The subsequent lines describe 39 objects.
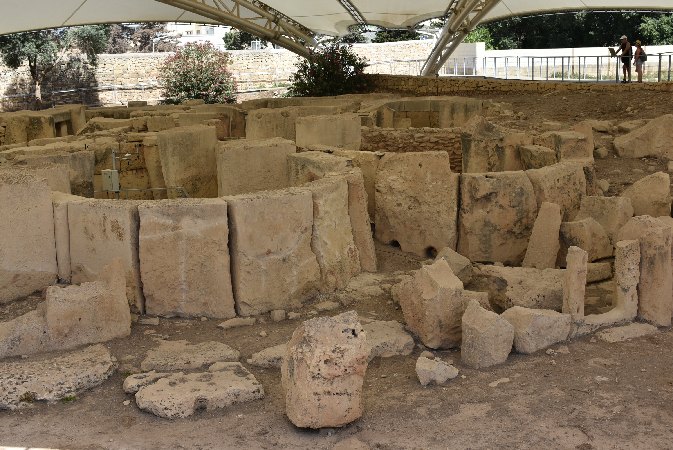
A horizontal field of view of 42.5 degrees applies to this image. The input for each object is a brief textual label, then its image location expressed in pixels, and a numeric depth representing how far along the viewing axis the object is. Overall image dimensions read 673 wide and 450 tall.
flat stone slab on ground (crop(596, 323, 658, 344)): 6.25
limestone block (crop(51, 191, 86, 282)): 7.02
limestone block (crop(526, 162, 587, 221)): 8.21
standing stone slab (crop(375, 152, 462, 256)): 8.20
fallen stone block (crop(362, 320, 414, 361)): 6.17
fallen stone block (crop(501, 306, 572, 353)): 6.00
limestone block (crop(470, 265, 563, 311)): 6.66
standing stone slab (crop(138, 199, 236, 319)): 6.60
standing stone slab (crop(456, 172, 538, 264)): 8.05
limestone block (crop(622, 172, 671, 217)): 8.23
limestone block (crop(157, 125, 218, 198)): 9.81
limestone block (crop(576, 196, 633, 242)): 7.86
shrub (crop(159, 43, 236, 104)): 26.91
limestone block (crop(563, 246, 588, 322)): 6.20
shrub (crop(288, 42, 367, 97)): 19.50
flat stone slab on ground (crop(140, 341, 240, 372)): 5.88
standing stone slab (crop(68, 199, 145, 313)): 6.66
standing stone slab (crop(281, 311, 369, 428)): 4.91
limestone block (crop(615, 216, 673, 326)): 6.38
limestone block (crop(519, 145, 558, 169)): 9.13
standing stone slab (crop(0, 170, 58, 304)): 6.90
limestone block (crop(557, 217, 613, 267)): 7.61
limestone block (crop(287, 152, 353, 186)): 8.13
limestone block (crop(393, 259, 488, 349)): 6.14
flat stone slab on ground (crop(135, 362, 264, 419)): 5.25
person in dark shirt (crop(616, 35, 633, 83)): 17.80
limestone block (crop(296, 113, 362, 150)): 10.47
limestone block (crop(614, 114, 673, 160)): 10.03
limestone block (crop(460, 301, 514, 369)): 5.81
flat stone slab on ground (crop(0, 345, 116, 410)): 5.42
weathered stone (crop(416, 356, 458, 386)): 5.60
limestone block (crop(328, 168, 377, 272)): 7.84
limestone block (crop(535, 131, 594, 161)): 9.21
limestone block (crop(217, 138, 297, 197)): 8.79
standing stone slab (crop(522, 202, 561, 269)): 7.67
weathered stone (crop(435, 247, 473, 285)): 7.24
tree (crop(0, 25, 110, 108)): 29.73
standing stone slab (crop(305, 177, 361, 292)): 7.18
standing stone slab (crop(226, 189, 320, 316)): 6.73
